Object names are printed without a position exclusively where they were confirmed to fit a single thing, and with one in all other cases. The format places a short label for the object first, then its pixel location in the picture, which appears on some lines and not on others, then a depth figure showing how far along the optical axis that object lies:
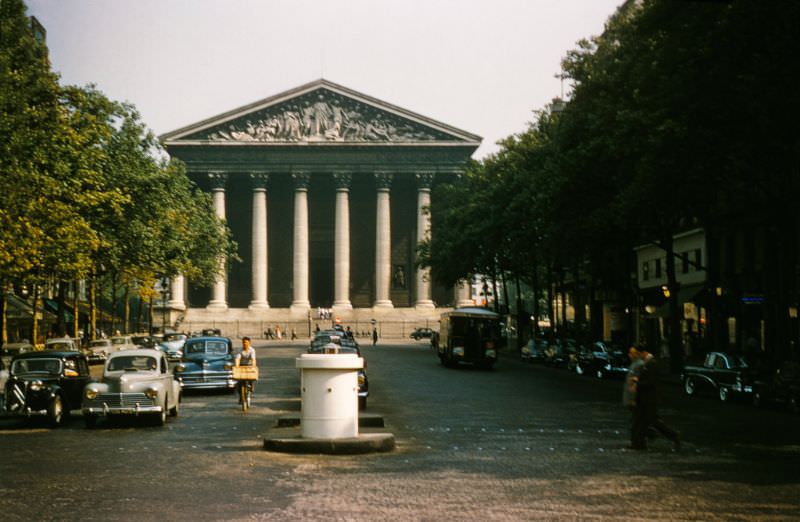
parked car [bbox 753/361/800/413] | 27.12
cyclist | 27.88
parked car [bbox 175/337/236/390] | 34.16
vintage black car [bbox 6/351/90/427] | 23.42
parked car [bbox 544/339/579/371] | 52.44
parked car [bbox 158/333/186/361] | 51.95
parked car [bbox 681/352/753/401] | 30.48
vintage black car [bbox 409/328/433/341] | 98.96
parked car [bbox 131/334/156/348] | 58.04
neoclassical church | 104.25
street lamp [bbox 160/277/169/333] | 91.44
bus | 50.59
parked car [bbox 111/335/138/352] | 53.92
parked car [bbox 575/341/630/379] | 43.81
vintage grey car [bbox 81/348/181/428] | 23.12
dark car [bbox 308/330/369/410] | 27.25
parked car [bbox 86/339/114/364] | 49.66
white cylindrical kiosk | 18.55
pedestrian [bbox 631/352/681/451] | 18.33
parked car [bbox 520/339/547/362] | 59.03
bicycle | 27.45
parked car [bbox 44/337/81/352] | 43.81
